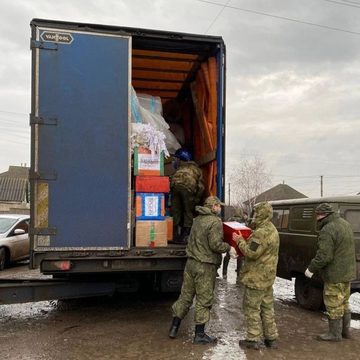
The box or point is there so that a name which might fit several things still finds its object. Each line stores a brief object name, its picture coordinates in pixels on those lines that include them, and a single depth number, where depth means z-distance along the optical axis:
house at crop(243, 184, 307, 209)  66.38
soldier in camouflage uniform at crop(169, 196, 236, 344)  5.41
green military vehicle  7.27
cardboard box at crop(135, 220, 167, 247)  5.96
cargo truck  5.47
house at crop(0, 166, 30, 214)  39.31
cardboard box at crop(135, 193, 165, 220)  6.07
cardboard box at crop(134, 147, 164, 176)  6.19
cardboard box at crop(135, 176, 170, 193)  6.12
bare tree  52.69
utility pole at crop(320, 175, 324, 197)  59.59
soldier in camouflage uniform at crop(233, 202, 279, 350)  5.31
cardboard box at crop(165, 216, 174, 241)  6.29
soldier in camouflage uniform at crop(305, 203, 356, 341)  5.75
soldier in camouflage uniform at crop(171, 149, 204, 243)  6.82
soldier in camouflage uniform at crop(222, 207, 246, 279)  11.46
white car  11.51
